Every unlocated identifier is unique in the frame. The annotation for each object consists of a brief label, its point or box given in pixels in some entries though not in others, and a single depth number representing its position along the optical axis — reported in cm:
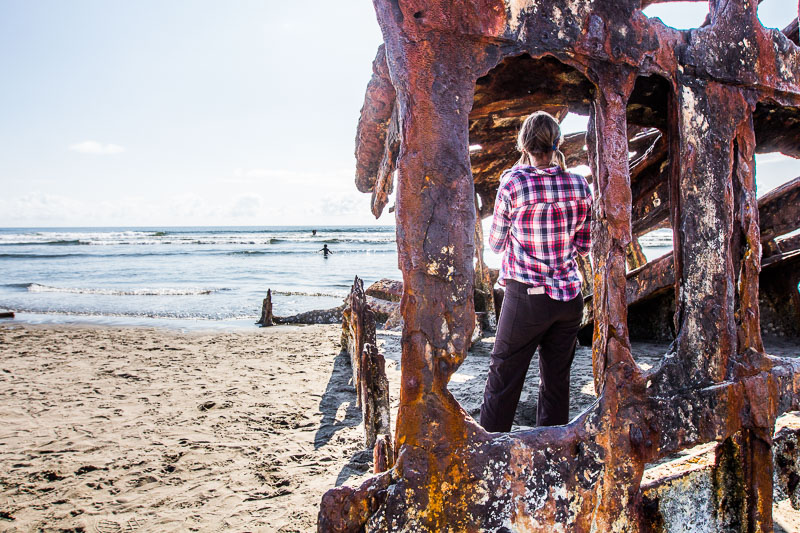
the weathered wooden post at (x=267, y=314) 1080
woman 246
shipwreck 194
